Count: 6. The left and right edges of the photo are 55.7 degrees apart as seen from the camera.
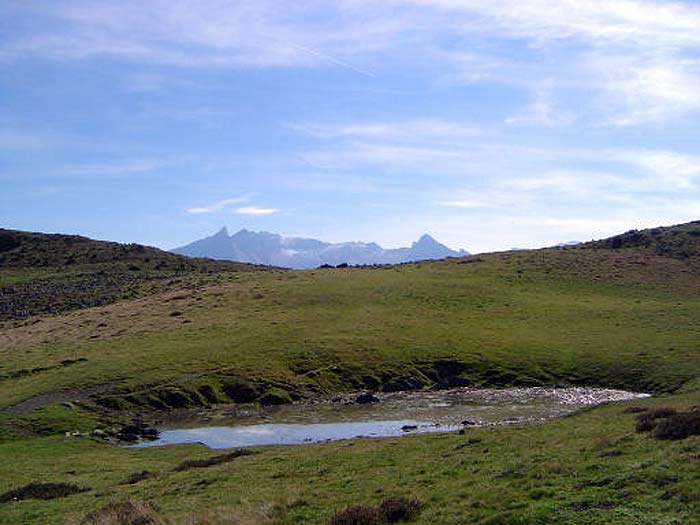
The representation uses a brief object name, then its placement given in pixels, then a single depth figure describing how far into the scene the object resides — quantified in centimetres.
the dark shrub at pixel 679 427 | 2197
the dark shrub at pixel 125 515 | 2023
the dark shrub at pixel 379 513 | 1779
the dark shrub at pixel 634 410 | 3269
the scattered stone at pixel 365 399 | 5262
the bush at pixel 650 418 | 2484
